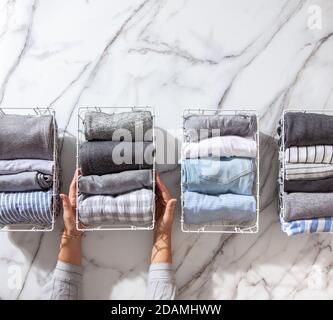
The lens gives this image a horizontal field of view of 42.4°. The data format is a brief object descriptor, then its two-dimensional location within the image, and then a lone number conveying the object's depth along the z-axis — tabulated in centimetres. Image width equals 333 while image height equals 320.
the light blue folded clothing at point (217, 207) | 145
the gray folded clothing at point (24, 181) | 142
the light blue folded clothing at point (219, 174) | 145
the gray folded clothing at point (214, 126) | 147
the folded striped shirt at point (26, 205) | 142
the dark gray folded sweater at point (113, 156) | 144
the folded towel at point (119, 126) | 145
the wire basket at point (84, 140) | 150
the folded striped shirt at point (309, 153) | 145
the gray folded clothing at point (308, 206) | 145
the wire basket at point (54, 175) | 147
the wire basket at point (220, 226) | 156
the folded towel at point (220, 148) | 146
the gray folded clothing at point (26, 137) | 143
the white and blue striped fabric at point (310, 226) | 146
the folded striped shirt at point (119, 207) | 144
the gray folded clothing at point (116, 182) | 144
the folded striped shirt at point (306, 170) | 146
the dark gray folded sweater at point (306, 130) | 143
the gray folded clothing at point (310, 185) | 147
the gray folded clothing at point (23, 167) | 145
